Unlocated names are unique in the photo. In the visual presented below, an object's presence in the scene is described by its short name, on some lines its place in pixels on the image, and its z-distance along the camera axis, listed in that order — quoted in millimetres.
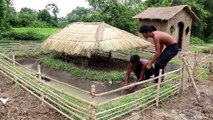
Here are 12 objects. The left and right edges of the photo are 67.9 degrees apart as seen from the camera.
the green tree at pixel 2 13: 11874
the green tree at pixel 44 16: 22932
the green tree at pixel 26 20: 19575
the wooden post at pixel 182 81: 4636
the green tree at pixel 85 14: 13567
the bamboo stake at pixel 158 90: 3966
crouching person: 5139
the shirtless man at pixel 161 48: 4350
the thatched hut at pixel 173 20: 10075
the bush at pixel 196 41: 14717
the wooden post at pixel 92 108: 2875
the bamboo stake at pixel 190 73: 4646
